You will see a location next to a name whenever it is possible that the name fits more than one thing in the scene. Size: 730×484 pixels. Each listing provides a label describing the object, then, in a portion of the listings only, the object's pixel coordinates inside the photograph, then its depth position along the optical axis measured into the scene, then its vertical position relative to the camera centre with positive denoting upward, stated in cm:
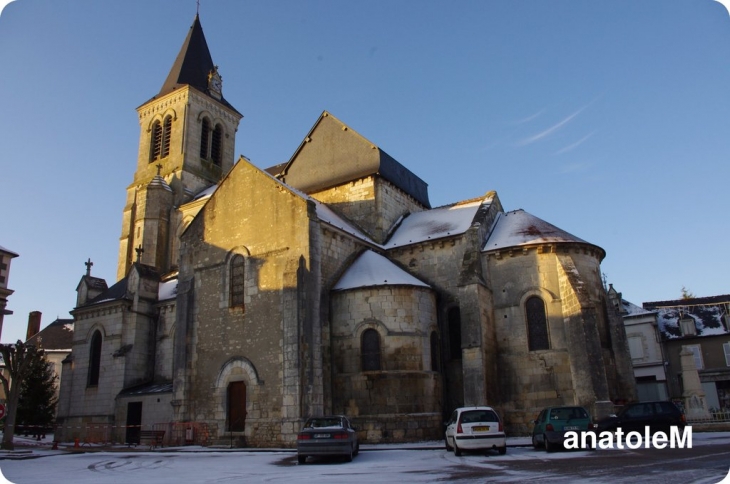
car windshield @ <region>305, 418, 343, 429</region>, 1549 -49
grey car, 1459 -94
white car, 1498 -81
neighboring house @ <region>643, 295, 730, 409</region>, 3844 +333
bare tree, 2091 +146
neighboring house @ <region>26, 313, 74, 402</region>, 5188 +647
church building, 2158 +309
